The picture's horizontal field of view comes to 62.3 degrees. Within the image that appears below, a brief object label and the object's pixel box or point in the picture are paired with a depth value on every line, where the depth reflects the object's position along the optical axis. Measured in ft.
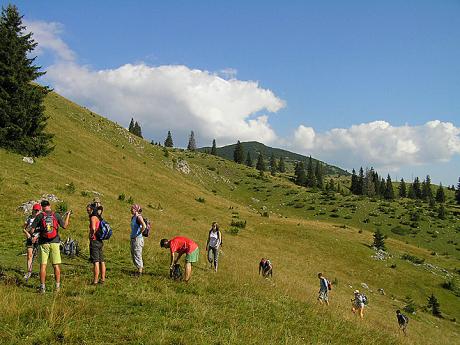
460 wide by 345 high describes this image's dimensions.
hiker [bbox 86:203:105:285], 38.93
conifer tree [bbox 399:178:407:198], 574.97
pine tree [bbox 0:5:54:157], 110.32
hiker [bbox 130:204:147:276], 44.16
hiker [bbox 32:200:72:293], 35.81
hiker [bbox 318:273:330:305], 77.77
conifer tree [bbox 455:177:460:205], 495.49
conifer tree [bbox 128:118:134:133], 609.99
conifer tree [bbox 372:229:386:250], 169.54
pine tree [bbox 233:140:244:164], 578.66
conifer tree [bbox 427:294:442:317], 121.80
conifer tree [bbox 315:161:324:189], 492.99
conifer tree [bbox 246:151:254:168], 631.15
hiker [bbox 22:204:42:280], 39.75
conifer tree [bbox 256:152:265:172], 558.15
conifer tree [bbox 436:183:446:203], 501.97
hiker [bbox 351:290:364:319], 84.47
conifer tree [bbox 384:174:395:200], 504.84
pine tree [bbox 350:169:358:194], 511.69
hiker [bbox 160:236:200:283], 44.55
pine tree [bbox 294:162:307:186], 470.39
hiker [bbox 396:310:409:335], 84.79
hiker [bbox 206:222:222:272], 63.10
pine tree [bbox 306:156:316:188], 463.58
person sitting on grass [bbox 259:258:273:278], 85.46
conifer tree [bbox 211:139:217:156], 629.35
